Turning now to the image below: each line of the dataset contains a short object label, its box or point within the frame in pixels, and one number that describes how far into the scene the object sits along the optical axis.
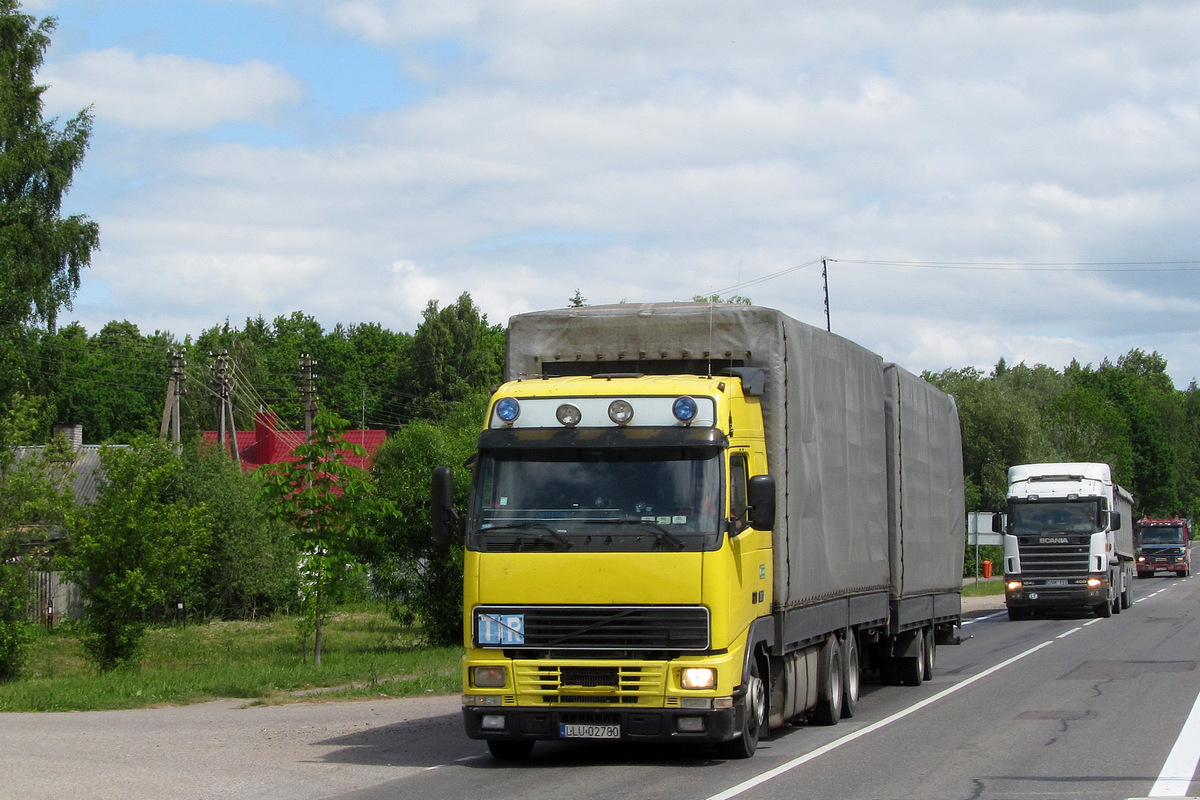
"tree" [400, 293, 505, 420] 89.19
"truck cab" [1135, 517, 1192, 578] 68.19
